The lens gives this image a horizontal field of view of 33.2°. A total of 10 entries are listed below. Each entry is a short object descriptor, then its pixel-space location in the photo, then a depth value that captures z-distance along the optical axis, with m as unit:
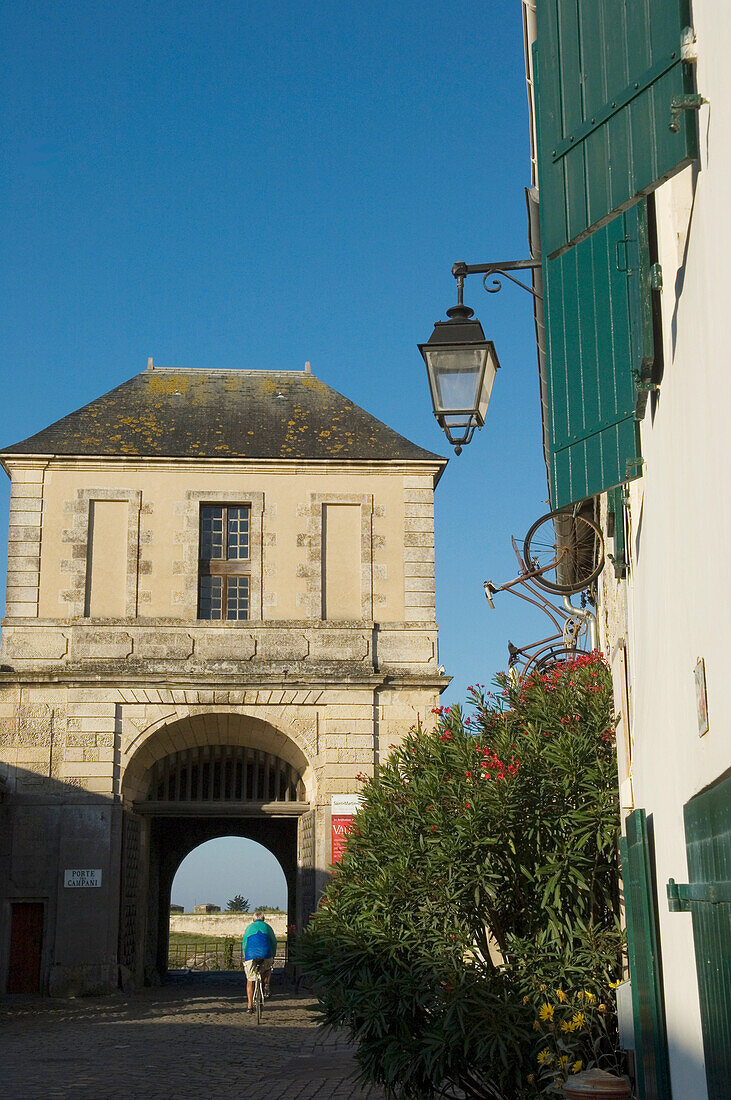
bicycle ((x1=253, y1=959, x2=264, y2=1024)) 13.87
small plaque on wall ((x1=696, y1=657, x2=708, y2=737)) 3.37
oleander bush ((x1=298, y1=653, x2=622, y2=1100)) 7.02
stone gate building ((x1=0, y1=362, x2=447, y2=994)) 17.12
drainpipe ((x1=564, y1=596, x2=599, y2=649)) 11.59
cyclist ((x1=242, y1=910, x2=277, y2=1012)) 14.41
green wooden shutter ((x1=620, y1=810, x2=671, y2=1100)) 5.14
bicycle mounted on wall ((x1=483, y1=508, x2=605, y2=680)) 10.73
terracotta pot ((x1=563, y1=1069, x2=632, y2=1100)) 5.40
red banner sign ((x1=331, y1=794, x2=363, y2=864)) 17.28
